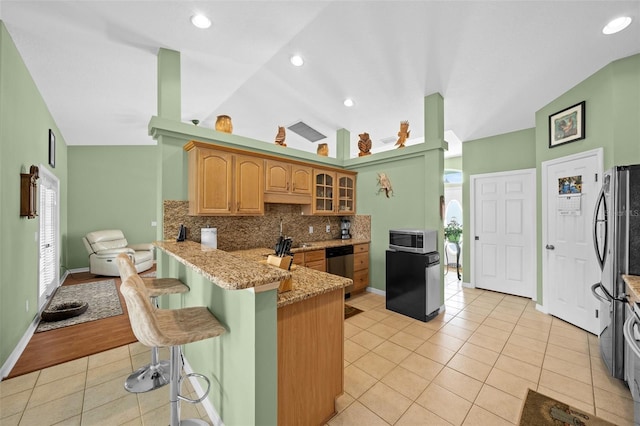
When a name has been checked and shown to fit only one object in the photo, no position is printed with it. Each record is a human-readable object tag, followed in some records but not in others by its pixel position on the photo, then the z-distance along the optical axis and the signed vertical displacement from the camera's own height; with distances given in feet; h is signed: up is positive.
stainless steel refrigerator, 6.57 -0.92
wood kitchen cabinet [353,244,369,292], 14.17 -3.01
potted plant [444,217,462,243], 18.84 -1.47
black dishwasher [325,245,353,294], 13.01 -2.46
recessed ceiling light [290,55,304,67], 9.93 +6.04
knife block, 5.02 -1.05
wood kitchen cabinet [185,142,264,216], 9.55 +1.25
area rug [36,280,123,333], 10.69 -4.47
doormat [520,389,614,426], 5.71 -4.67
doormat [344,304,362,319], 11.55 -4.56
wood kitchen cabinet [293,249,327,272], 11.83 -2.16
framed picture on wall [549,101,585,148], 10.11 +3.65
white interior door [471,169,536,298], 13.74 -1.06
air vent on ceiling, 15.78 +5.37
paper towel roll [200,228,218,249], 9.78 -0.88
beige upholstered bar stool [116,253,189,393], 6.77 -4.47
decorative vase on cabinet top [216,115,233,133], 11.17 +3.92
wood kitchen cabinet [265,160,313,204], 11.66 +1.51
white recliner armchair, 17.93 -2.73
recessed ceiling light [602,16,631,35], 7.09 +5.31
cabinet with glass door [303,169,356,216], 13.84 +1.16
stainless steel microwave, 11.07 -1.21
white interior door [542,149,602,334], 9.82 -1.15
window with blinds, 12.28 -1.23
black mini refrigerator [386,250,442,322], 10.93 -3.15
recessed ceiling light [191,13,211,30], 7.73 +5.95
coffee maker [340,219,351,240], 15.93 -0.93
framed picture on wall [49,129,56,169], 13.53 +3.56
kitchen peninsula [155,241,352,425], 4.14 -2.42
